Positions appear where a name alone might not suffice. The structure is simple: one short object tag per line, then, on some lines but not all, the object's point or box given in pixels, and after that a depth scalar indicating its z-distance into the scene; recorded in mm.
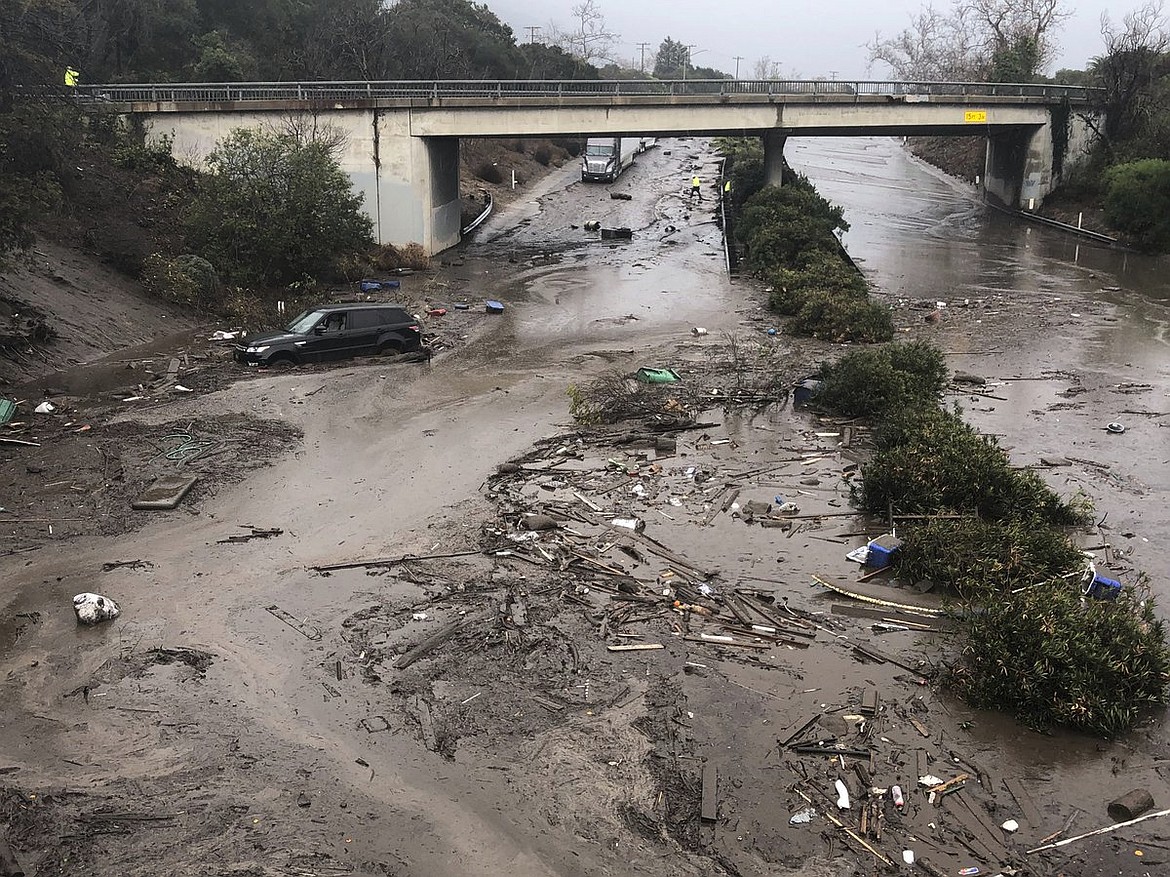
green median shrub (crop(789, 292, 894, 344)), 26906
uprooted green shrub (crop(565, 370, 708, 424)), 19203
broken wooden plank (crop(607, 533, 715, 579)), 12953
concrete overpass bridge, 37312
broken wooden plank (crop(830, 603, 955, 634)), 11688
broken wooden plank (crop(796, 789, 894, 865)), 7852
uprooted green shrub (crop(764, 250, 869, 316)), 30219
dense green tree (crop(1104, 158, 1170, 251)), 43312
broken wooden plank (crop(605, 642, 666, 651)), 11047
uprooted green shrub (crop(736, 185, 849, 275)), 36875
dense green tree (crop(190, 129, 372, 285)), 29609
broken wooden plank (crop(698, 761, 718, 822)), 8320
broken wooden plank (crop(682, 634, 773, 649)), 11148
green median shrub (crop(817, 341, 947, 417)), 19188
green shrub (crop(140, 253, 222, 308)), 27438
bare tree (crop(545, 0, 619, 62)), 155375
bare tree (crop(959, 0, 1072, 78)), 74650
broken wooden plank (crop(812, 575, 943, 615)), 12172
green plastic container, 21469
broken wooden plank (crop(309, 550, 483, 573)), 12892
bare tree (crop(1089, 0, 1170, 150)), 53219
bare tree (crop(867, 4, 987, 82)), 116600
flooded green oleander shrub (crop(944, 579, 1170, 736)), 9719
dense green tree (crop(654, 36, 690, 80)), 171000
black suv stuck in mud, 22406
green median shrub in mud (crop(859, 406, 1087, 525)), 14430
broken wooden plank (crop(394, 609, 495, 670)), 10688
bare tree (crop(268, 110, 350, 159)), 36812
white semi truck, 61781
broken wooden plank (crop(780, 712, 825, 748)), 9400
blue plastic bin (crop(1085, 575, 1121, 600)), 12086
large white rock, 11227
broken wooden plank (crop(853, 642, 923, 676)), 10789
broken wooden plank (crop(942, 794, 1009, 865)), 7941
